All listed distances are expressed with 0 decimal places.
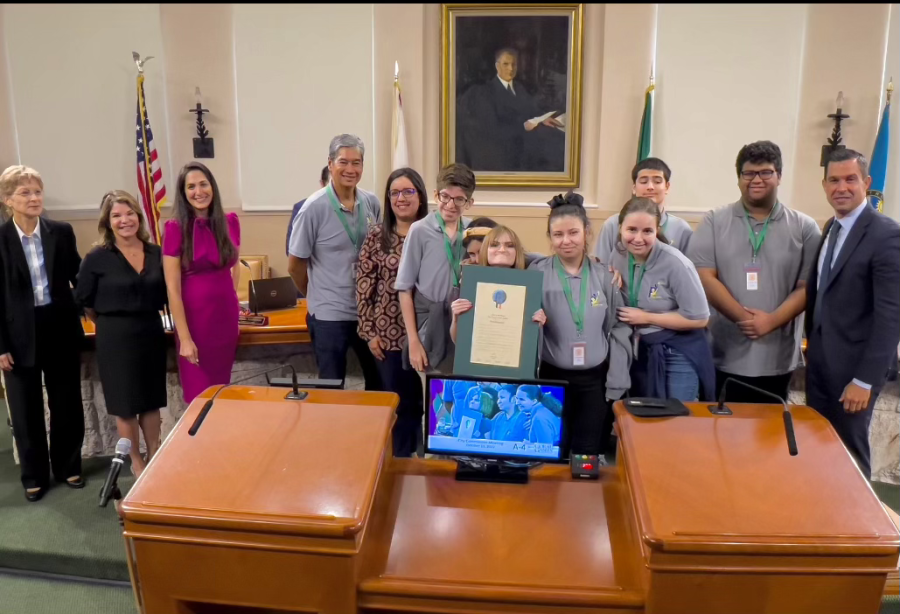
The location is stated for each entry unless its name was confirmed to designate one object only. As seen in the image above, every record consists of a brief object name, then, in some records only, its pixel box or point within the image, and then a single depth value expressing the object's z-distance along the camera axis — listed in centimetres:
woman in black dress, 299
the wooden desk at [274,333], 363
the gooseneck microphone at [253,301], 392
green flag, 538
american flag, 524
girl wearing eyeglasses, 282
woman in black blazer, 302
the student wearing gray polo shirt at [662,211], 308
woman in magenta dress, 299
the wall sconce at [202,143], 562
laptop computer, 393
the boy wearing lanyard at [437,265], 266
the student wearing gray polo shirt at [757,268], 267
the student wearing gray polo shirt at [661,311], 247
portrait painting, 548
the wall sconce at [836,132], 523
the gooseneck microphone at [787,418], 152
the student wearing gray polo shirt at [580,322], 241
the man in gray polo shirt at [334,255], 303
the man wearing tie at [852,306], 231
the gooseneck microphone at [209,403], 165
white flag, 554
